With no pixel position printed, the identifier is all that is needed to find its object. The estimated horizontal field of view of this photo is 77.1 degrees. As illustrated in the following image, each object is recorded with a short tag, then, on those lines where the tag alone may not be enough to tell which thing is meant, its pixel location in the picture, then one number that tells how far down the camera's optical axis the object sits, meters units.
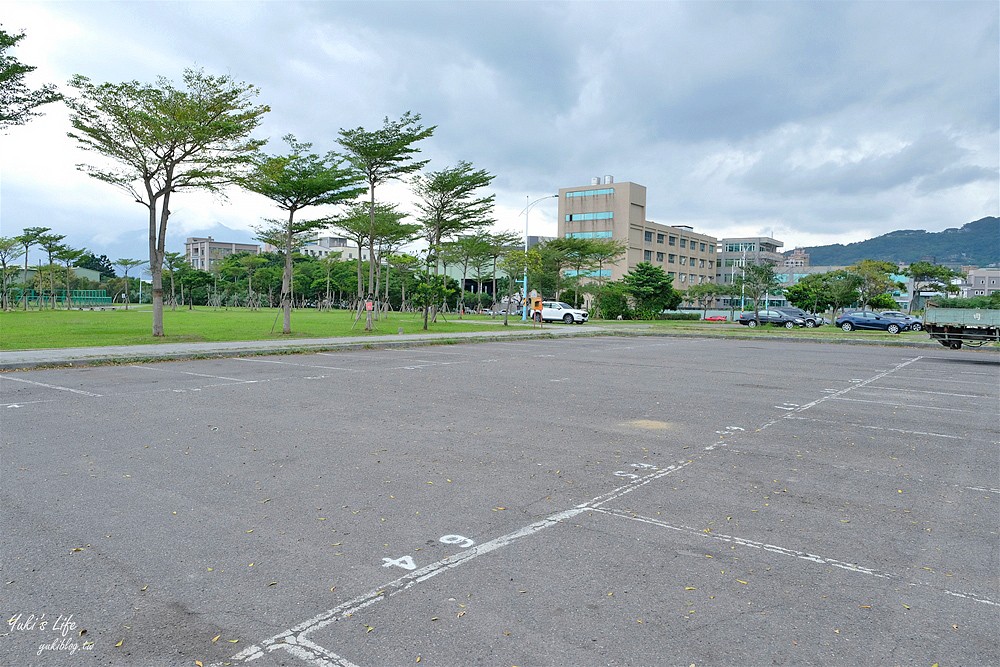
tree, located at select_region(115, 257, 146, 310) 74.19
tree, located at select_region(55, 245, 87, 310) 54.48
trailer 20.11
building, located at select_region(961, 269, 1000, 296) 121.06
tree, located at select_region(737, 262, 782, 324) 46.31
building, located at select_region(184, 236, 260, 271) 132.36
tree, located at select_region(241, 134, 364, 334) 23.42
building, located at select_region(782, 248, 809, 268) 148.25
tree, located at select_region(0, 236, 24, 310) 49.94
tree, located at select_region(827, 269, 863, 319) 57.44
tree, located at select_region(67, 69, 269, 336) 20.05
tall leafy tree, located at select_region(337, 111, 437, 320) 26.05
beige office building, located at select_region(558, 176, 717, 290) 87.12
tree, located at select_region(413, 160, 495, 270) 36.16
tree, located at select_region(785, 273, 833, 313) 68.19
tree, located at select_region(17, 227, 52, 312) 49.78
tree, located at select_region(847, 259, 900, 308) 60.41
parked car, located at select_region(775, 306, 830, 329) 49.18
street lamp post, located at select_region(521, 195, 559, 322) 41.69
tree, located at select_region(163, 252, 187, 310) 59.59
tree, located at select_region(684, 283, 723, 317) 74.50
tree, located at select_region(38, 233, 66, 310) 50.73
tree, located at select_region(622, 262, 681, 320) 54.19
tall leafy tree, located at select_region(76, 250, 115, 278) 107.18
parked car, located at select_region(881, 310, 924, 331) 40.69
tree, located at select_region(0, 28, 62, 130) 18.42
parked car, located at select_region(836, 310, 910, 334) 38.94
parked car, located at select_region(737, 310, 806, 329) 48.44
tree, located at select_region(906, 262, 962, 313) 63.88
